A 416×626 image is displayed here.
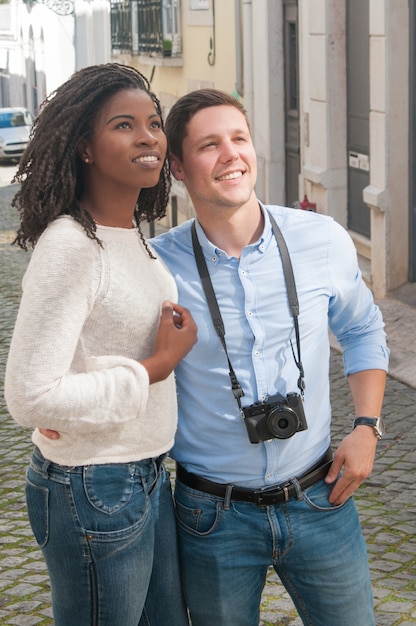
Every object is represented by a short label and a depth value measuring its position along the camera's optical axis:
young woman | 3.48
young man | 3.97
